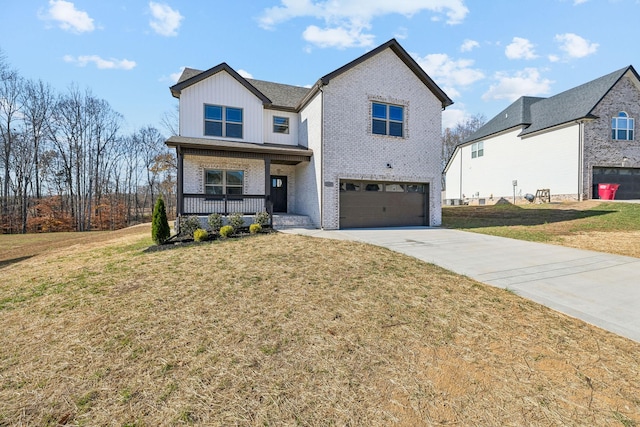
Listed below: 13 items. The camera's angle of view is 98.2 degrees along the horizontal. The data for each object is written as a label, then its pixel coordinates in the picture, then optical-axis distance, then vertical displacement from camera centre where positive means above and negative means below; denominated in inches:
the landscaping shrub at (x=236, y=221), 428.5 -26.0
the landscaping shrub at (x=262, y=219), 447.5 -23.7
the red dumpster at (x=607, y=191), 751.1 +32.4
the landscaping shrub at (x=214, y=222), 424.8 -26.8
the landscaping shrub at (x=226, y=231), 389.4 -37.3
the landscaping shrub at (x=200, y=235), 377.1 -42.2
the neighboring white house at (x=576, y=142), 764.0 +182.1
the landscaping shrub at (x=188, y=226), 408.5 -31.6
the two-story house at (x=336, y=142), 498.6 +118.7
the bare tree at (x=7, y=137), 983.6 +246.6
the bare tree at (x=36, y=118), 1024.2 +325.6
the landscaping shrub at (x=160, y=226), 368.5 -28.8
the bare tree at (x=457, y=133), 1920.5 +502.2
